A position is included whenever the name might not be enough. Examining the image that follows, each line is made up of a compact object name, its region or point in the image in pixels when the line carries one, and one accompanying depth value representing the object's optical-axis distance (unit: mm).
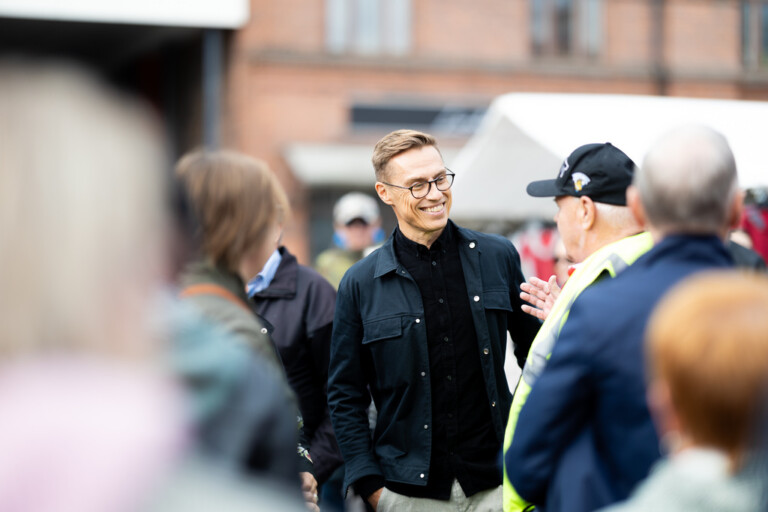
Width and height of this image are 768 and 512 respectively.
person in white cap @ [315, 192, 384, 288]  6629
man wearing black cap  2268
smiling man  2928
